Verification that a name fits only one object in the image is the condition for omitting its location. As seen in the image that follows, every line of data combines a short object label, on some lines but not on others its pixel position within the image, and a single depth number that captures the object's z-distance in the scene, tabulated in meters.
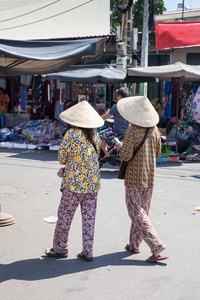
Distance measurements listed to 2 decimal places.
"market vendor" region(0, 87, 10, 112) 18.03
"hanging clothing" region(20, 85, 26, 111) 17.22
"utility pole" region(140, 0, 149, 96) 16.16
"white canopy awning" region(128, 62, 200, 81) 11.09
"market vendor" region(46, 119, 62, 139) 14.35
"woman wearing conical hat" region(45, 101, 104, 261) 4.57
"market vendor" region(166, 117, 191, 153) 12.52
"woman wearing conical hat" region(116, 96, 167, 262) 4.73
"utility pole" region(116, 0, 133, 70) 15.45
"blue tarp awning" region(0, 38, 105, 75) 6.63
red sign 16.16
